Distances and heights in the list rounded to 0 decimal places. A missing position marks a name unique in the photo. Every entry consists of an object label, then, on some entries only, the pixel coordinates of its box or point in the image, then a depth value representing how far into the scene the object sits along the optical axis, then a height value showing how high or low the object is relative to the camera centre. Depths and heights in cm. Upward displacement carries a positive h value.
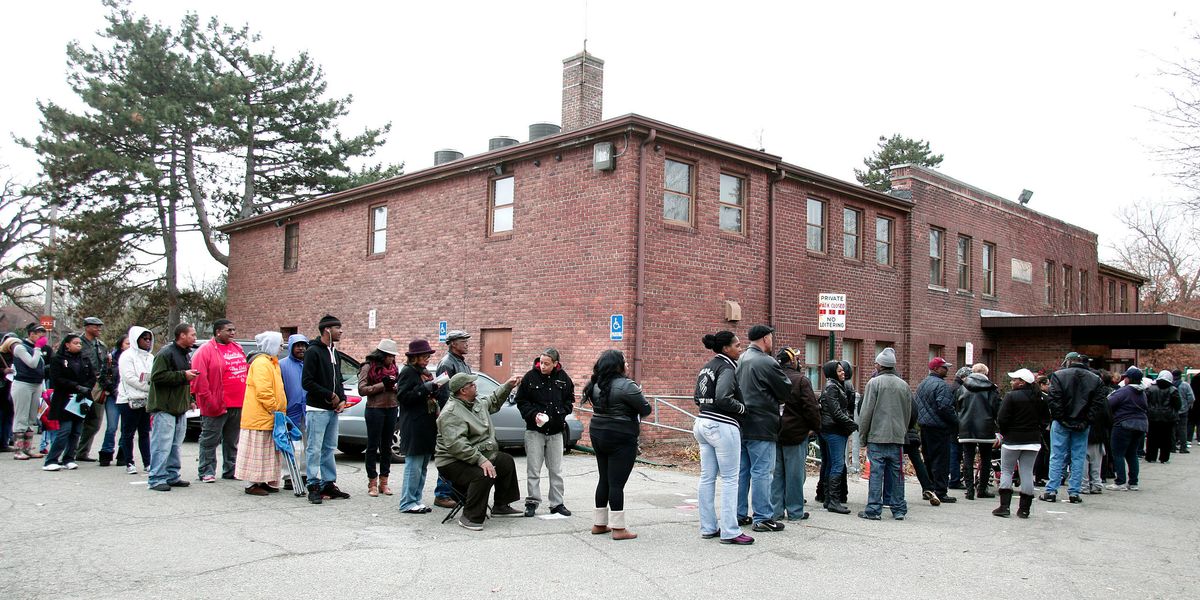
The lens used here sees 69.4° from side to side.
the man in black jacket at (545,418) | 834 -62
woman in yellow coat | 890 -65
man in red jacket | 969 -47
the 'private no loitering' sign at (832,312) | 1405 +78
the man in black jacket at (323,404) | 877 -58
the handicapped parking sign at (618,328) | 1551 +48
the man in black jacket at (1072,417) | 1059 -62
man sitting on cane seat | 774 -87
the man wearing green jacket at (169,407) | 925 -69
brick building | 1625 +228
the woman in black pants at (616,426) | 729 -60
